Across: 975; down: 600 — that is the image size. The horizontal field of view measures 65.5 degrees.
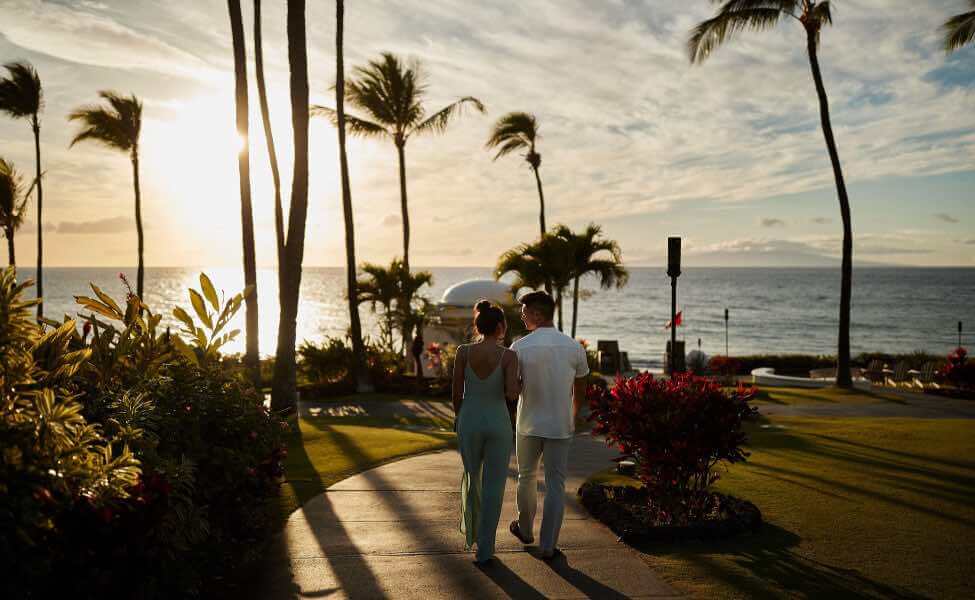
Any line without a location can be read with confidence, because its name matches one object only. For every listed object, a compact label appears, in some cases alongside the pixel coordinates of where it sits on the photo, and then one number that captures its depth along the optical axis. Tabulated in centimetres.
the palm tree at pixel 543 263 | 2709
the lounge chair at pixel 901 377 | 2708
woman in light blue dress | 564
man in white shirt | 575
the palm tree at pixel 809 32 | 2338
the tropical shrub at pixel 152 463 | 378
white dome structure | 3534
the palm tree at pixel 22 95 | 3069
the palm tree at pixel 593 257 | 2772
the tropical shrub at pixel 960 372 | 2230
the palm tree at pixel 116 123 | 3369
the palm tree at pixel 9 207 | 2558
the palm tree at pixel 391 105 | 2756
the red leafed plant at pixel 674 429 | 644
